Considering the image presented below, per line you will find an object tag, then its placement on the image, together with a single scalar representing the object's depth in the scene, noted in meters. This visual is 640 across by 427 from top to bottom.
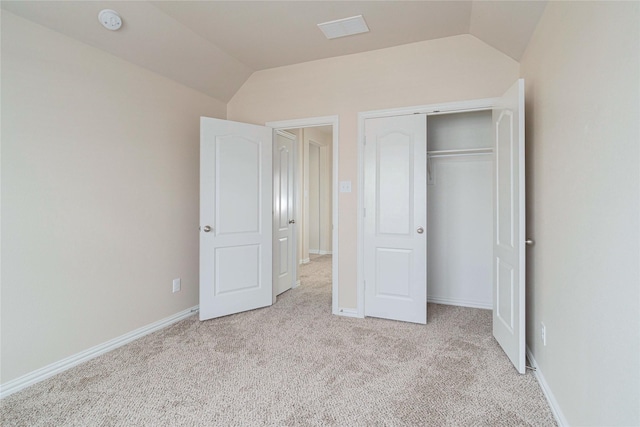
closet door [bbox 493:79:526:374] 2.00
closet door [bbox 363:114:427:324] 2.91
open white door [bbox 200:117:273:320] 3.06
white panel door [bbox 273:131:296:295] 3.74
